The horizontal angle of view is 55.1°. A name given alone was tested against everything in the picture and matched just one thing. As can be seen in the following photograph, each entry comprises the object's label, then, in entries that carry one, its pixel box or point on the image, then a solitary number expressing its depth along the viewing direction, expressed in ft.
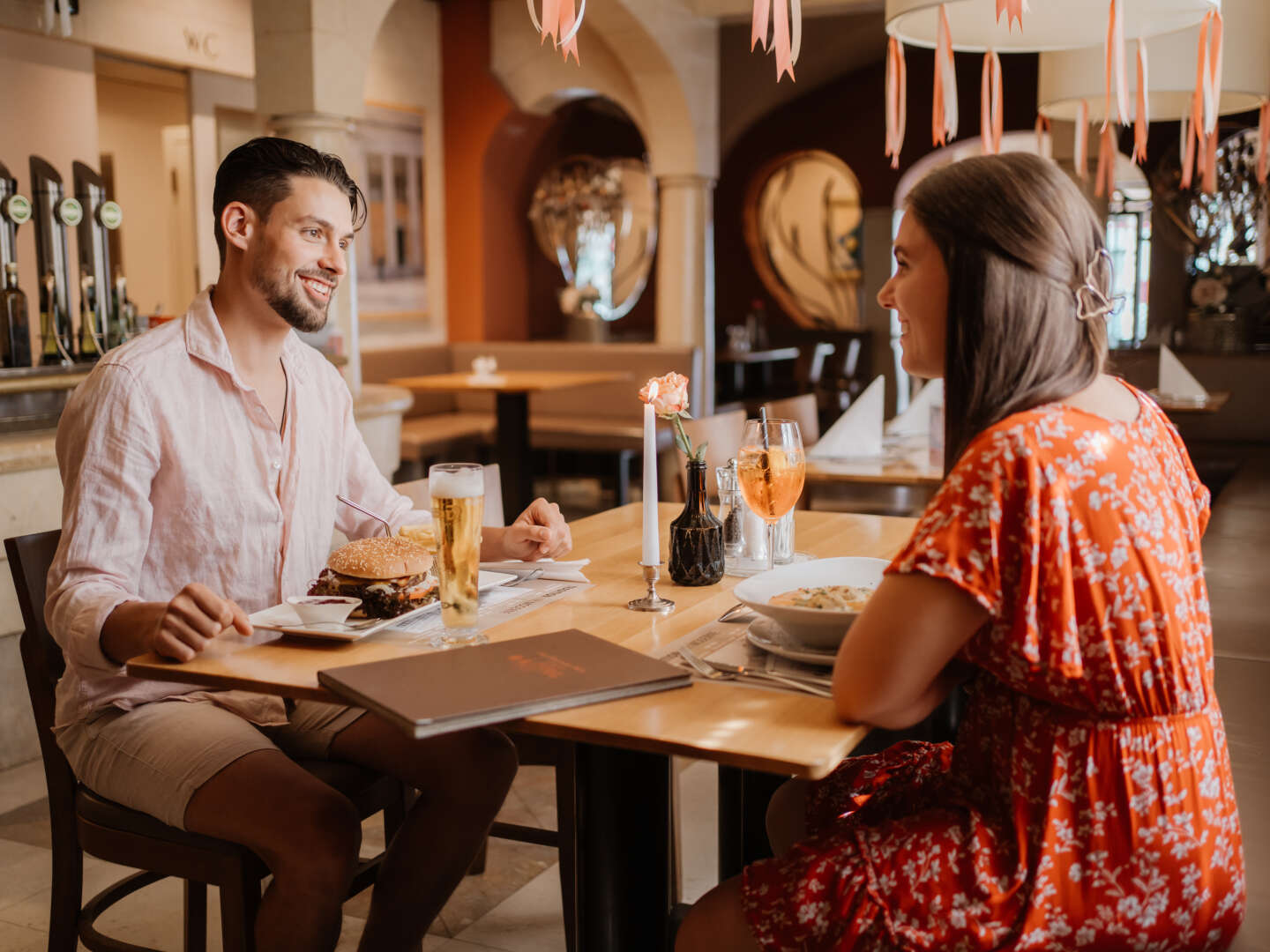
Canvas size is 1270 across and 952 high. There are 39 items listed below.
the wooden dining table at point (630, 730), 3.74
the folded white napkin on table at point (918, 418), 13.52
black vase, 5.80
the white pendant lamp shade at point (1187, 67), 11.55
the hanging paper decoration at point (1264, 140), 13.80
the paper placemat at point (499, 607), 4.95
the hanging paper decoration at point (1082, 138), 13.88
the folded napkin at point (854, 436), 12.01
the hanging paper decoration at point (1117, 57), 7.14
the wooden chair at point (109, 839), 5.08
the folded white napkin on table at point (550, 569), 5.95
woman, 3.80
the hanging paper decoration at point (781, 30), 6.09
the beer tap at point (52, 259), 12.26
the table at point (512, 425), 20.08
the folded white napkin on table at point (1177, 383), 17.67
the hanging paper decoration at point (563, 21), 5.87
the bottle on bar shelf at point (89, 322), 12.81
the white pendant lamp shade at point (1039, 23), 7.63
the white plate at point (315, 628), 4.77
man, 4.95
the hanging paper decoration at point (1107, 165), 14.47
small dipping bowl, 4.80
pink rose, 5.54
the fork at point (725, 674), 4.21
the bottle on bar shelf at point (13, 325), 11.86
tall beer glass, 4.68
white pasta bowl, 4.39
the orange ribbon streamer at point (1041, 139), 16.26
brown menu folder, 3.81
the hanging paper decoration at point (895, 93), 9.71
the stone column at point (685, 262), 27.20
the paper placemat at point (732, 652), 4.40
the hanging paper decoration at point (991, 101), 10.01
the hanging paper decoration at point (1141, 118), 9.37
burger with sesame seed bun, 5.09
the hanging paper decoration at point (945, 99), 8.98
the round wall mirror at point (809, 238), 35.68
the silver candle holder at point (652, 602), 5.35
